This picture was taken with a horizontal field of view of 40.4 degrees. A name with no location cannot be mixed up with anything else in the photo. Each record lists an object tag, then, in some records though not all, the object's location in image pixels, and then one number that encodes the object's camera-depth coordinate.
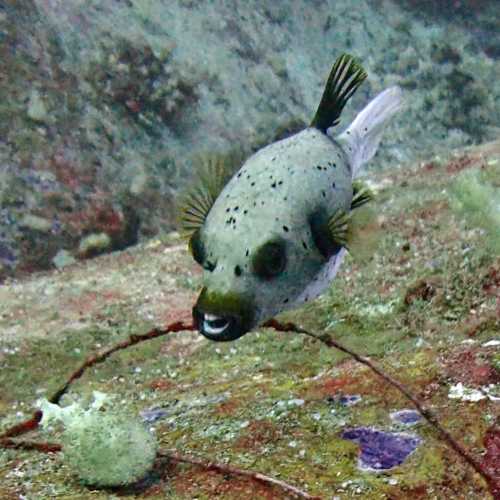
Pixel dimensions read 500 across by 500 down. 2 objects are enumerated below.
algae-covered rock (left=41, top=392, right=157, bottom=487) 2.41
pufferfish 2.03
